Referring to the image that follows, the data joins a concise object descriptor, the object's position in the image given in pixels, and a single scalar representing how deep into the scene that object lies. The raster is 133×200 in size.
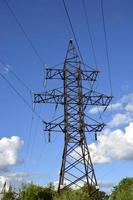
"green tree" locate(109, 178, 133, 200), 52.04
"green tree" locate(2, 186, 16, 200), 52.09
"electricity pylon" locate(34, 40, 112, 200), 33.90
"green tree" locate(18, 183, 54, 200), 47.36
